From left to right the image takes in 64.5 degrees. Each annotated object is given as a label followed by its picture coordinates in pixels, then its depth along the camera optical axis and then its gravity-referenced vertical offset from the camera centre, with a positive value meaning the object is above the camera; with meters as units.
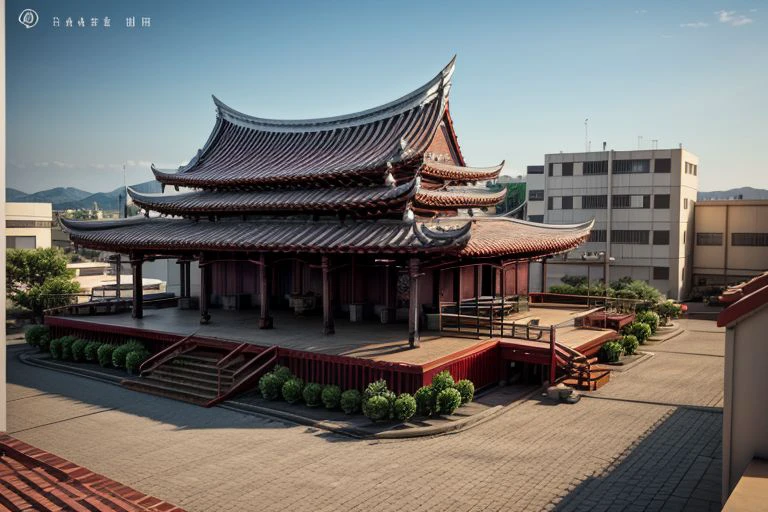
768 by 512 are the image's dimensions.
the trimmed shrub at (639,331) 26.73 -4.17
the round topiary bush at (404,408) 16.42 -4.71
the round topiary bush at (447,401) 16.72 -4.60
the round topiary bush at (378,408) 16.45 -4.74
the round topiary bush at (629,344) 24.78 -4.40
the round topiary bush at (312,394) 18.12 -4.83
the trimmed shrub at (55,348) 25.97 -5.04
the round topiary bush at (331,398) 17.81 -4.83
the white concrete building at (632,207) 47.34 +2.36
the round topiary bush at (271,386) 18.94 -4.81
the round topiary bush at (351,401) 17.38 -4.82
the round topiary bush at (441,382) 16.88 -4.14
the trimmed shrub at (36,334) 27.73 -4.77
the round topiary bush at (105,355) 24.05 -4.92
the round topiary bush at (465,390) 17.81 -4.58
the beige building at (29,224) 60.34 +0.57
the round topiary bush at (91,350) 24.78 -4.88
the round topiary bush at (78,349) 25.14 -4.91
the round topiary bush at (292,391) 18.53 -4.83
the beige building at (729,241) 47.25 -0.34
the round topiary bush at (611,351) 23.31 -4.45
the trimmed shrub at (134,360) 22.72 -4.86
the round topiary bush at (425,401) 16.69 -4.59
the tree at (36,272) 37.00 -2.87
